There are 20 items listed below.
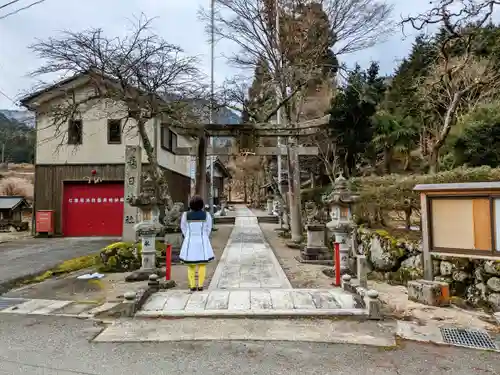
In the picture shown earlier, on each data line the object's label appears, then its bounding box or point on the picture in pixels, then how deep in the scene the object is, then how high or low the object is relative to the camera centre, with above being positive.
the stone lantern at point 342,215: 8.52 -0.33
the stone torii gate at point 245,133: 13.05 +2.31
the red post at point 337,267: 7.58 -1.28
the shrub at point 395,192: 8.22 +0.21
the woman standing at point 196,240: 6.89 -0.67
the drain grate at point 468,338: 4.76 -1.74
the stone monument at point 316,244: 11.23 -1.24
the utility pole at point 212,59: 12.99 +6.87
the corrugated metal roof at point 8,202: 21.23 +0.07
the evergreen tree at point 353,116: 16.50 +3.62
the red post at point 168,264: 7.51 -1.19
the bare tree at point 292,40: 15.06 +6.27
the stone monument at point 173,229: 11.63 -0.80
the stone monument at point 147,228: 8.35 -0.54
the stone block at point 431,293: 6.51 -1.54
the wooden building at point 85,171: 17.25 +1.37
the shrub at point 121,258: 9.70 -1.37
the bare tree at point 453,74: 11.01 +4.96
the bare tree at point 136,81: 10.52 +3.39
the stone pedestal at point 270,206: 32.09 -0.41
